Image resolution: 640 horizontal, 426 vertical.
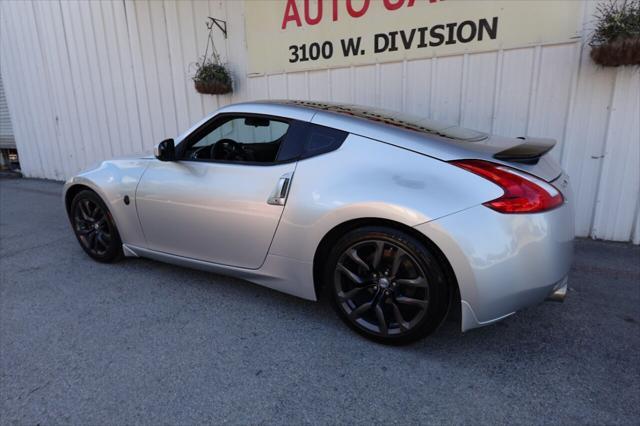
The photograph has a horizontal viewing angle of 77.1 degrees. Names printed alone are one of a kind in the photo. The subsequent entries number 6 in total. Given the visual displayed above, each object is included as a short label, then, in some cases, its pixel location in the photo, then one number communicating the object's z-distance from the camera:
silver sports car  2.10
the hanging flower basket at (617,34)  3.33
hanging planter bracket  5.83
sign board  3.93
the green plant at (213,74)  5.71
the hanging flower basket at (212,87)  5.69
